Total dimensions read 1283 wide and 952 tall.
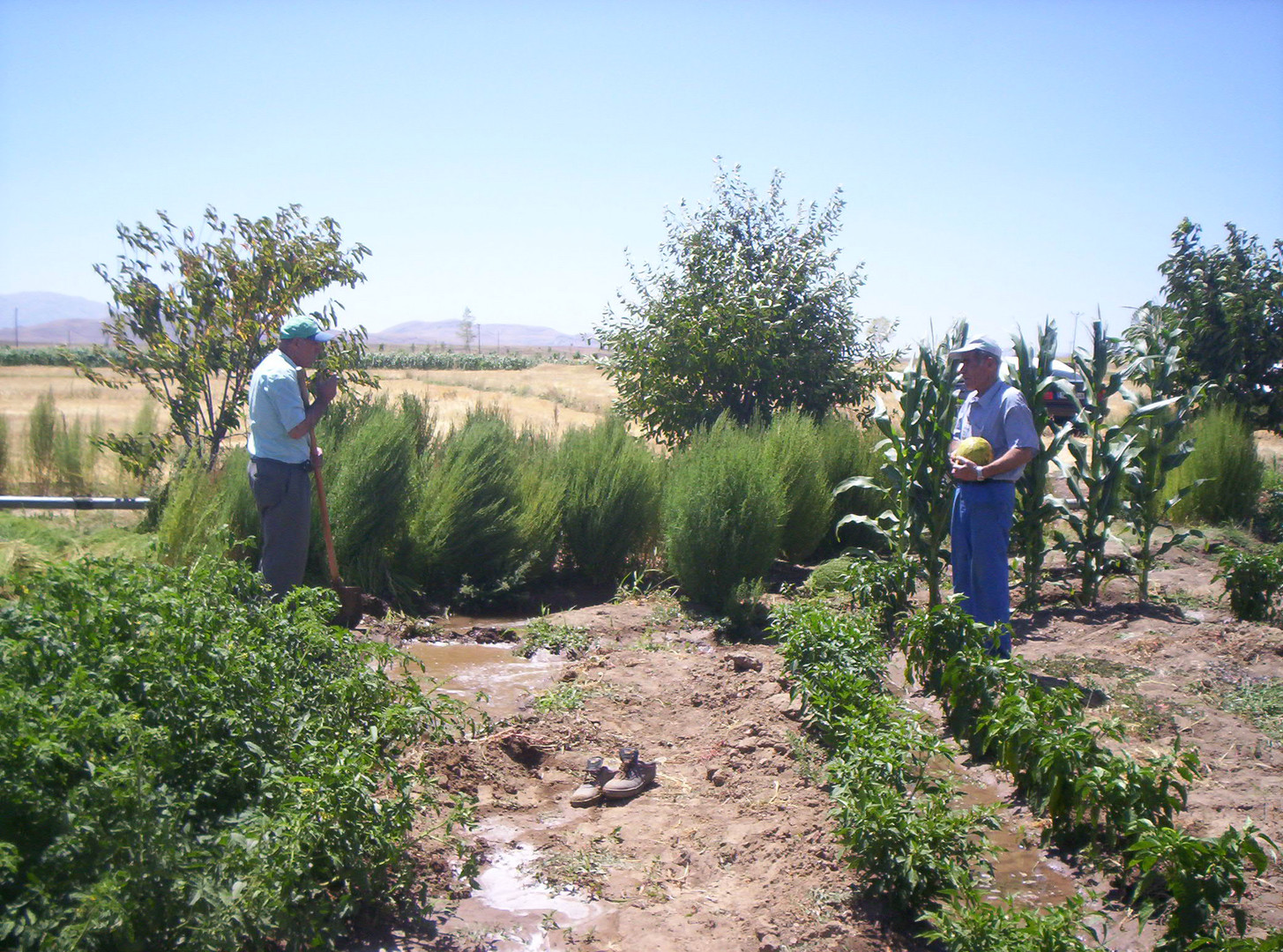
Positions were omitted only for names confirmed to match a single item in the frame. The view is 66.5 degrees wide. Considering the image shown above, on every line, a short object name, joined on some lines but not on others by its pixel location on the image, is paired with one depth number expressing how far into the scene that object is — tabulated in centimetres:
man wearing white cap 549
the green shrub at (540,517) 841
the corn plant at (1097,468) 729
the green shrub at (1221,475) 1094
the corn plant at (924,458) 668
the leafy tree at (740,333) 1032
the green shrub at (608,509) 871
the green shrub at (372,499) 743
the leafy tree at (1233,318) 1246
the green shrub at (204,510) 654
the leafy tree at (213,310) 856
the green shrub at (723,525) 751
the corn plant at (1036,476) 681
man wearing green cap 560
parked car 1714
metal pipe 888
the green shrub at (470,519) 791
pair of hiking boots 419
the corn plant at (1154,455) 732
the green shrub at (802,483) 874
